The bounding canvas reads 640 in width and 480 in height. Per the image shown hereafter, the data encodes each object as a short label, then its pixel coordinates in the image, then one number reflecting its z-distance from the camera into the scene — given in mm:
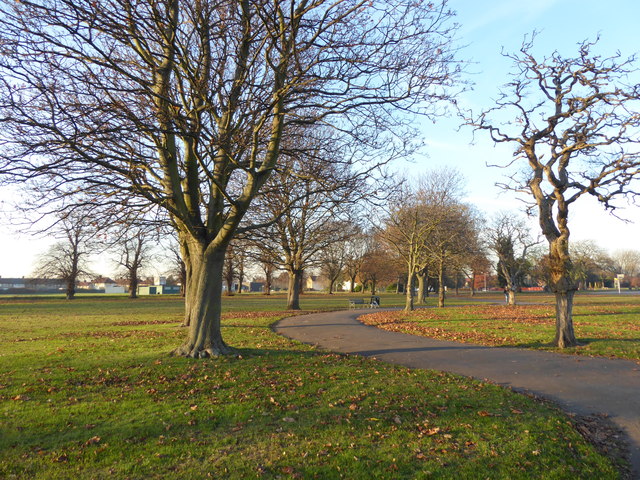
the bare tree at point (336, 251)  28969
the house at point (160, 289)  97875
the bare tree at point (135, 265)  56344
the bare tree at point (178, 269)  58362
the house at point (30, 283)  58897
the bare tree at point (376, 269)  45794
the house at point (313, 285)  137250
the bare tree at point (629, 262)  120062
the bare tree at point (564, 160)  12070
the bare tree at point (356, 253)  46219
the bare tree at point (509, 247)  33000
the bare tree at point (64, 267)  54562
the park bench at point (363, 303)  32528
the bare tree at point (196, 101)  6719
